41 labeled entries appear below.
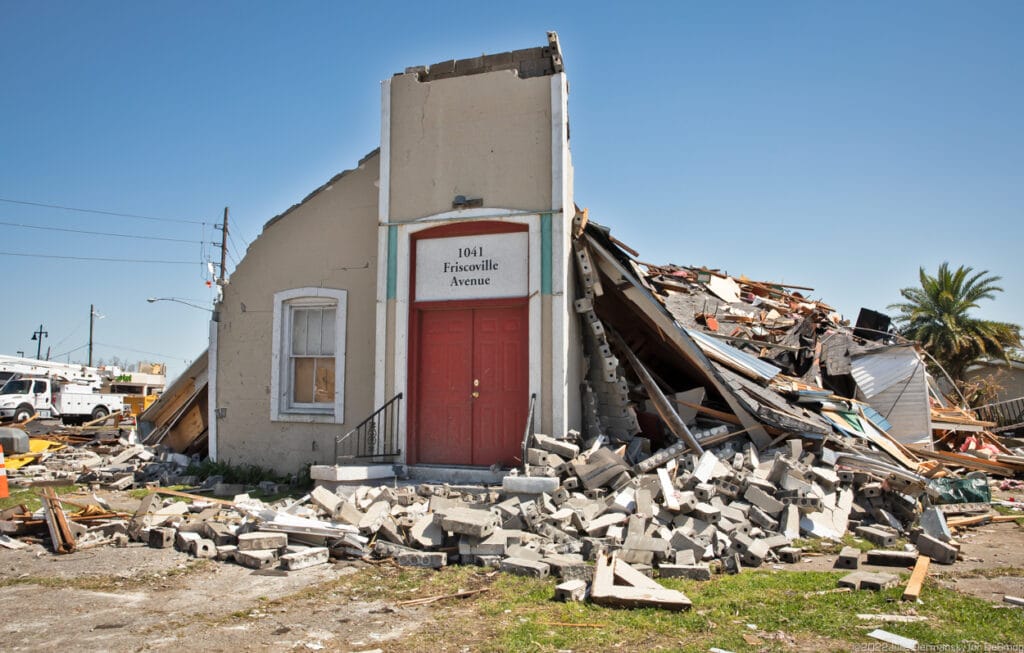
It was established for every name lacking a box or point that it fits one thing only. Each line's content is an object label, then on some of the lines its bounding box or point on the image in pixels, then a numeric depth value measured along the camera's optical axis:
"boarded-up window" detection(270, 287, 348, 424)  11.82
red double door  10.16
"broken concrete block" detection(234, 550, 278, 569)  6.91
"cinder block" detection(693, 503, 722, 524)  7.62
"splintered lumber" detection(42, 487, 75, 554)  7.52
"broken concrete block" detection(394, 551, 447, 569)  6.91
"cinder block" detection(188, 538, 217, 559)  7.27
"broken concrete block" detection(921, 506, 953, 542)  7.59
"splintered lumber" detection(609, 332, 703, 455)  9.82
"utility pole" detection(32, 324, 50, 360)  62.12
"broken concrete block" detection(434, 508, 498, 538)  6.98
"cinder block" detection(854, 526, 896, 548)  7.69
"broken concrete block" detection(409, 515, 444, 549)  7.23
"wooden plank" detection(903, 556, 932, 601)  5.50
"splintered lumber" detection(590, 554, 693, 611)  5.36
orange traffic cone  10.58
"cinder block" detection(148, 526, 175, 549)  7.62
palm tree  27.00
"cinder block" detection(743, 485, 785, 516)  8.10
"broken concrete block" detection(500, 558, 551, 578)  6.45
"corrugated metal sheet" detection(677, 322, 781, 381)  11.20
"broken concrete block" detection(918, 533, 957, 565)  6.89
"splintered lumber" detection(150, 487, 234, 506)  9.53
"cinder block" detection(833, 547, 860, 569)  6.71
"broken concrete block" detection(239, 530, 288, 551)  7.15
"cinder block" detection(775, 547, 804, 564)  7.15
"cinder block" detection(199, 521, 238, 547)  7.55
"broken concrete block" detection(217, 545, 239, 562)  7.25
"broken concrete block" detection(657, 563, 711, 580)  6.33
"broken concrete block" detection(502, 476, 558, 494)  8.20
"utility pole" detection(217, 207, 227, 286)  38.47
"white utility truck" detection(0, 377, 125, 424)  29.06
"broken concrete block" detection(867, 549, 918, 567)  6.70
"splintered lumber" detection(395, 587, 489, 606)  5.83
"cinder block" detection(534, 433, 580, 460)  9.00
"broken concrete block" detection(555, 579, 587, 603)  5.65
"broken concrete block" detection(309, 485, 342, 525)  8.02
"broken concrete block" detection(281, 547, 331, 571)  6.87
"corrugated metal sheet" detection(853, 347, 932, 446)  13.80
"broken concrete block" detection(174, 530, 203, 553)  7.38
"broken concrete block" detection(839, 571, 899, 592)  5.80
